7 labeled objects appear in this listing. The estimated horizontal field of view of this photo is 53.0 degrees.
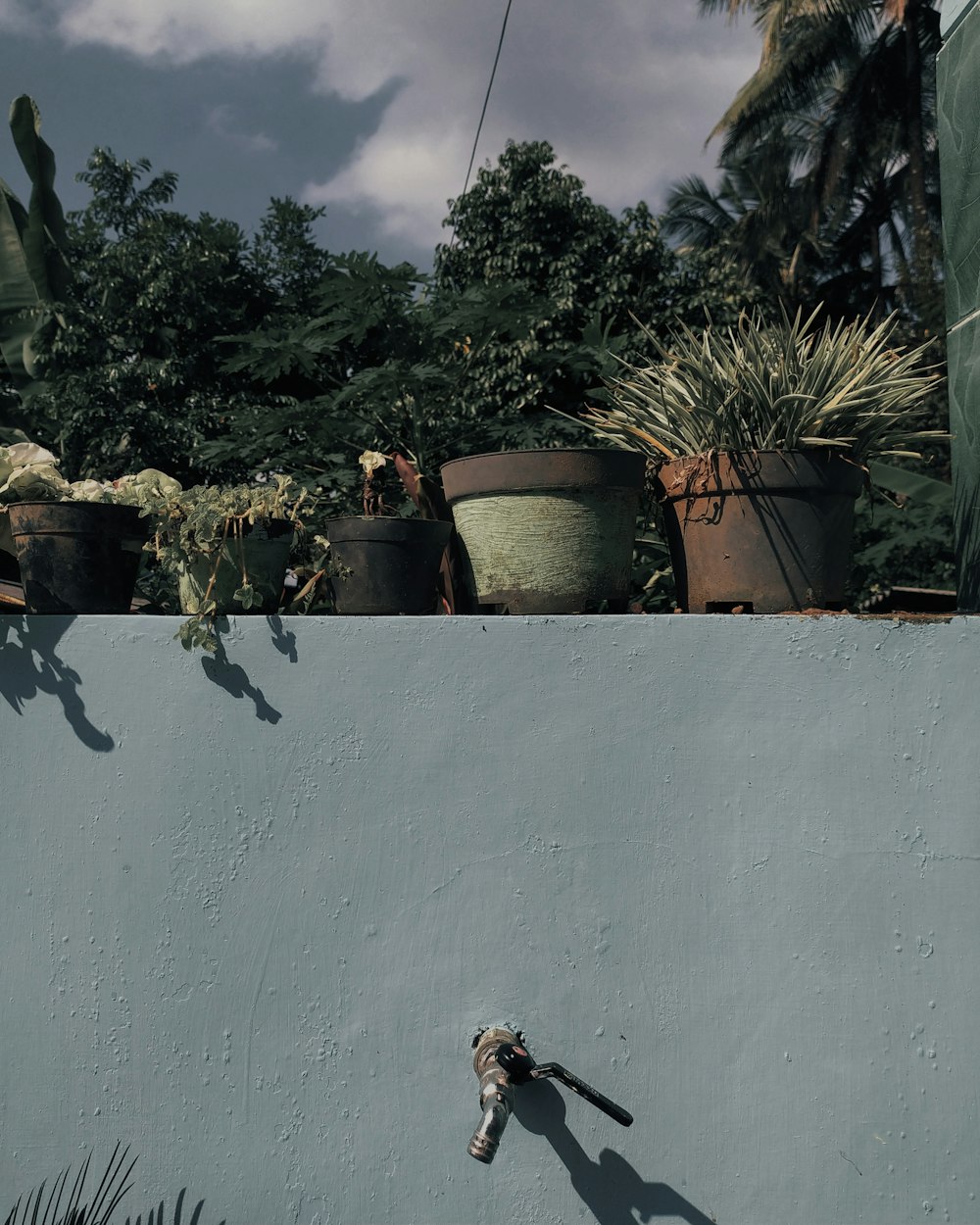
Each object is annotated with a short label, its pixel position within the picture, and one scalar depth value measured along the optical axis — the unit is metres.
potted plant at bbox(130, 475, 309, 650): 2.19
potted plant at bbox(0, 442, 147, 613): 2.26
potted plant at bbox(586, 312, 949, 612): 2.13
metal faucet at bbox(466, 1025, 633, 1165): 1.71
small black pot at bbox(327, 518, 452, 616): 2.21
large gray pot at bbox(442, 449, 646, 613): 2.17
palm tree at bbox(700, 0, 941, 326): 14.06
